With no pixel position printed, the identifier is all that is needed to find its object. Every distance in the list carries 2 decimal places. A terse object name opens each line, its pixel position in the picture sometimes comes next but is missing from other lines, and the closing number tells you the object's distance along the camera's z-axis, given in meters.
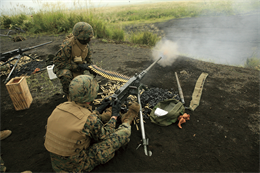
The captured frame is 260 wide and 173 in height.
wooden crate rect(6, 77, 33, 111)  3.81
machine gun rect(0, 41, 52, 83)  5.75
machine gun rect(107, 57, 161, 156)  3.02
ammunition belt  4.06
